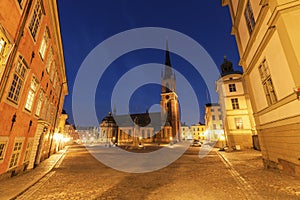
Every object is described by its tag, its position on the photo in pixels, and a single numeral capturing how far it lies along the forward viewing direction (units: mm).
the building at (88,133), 124050
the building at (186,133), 110200
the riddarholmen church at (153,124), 66812
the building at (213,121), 50803
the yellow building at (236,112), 24469
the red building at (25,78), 6550
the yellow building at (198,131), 96769
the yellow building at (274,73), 6492
